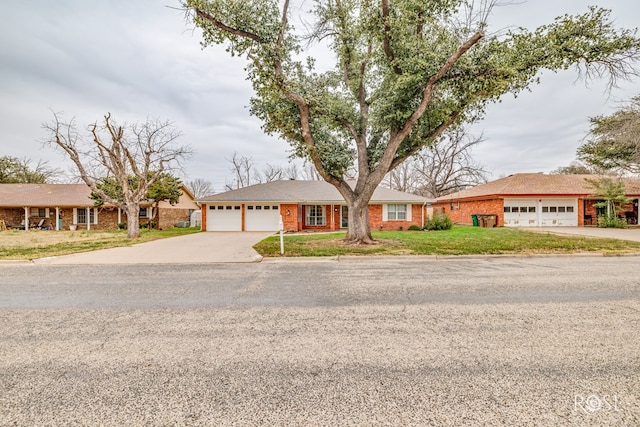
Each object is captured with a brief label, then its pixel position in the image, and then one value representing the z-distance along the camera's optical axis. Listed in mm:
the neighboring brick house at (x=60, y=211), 26719
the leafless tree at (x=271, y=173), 51250
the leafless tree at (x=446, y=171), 36812
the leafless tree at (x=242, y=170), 48844
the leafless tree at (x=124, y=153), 18531
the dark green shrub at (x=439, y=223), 21938
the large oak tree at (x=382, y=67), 10453
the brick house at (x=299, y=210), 22672
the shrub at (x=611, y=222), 22016
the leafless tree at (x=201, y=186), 60850
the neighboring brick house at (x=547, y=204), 24391
